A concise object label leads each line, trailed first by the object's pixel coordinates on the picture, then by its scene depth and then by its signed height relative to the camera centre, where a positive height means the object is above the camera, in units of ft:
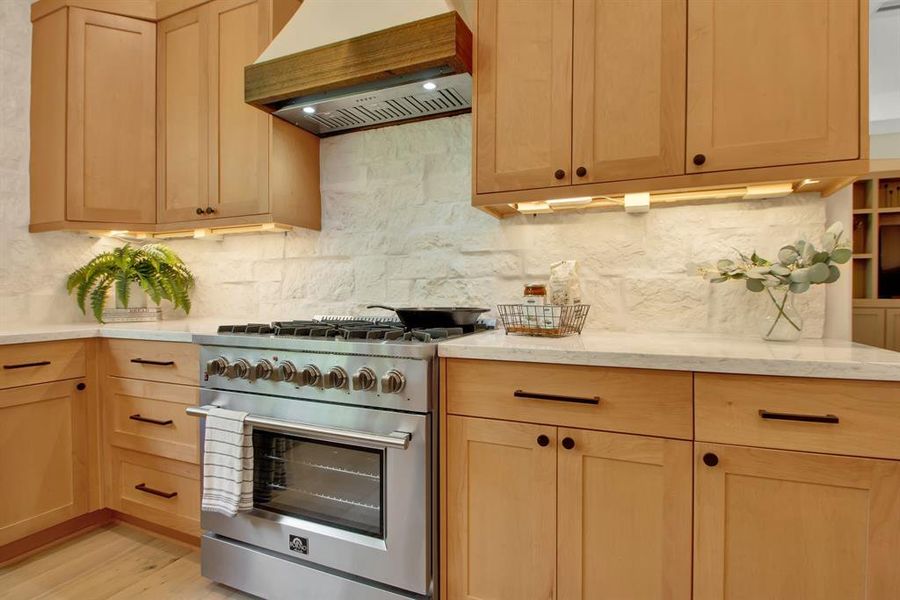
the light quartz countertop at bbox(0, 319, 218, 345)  6.13 -0.52
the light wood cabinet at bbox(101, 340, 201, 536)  6.25 -1.91
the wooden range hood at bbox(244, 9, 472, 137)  5.32 +2.64
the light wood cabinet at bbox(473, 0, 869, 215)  4.31 +2.02
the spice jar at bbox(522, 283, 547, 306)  5.52 +0.02
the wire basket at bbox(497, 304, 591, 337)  5.11 -0.25
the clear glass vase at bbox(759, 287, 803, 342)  4.82 -0.27
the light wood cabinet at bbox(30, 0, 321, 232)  7.20 +2.62
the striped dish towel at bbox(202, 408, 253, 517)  5.25 -1.90
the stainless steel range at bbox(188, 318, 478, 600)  4.67 -1.76
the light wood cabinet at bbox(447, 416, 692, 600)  4.00 -1.96
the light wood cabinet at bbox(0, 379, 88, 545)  6.11 -2.21
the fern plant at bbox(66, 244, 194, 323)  7.82 +0.28
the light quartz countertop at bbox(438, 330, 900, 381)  3.52 -0.47
